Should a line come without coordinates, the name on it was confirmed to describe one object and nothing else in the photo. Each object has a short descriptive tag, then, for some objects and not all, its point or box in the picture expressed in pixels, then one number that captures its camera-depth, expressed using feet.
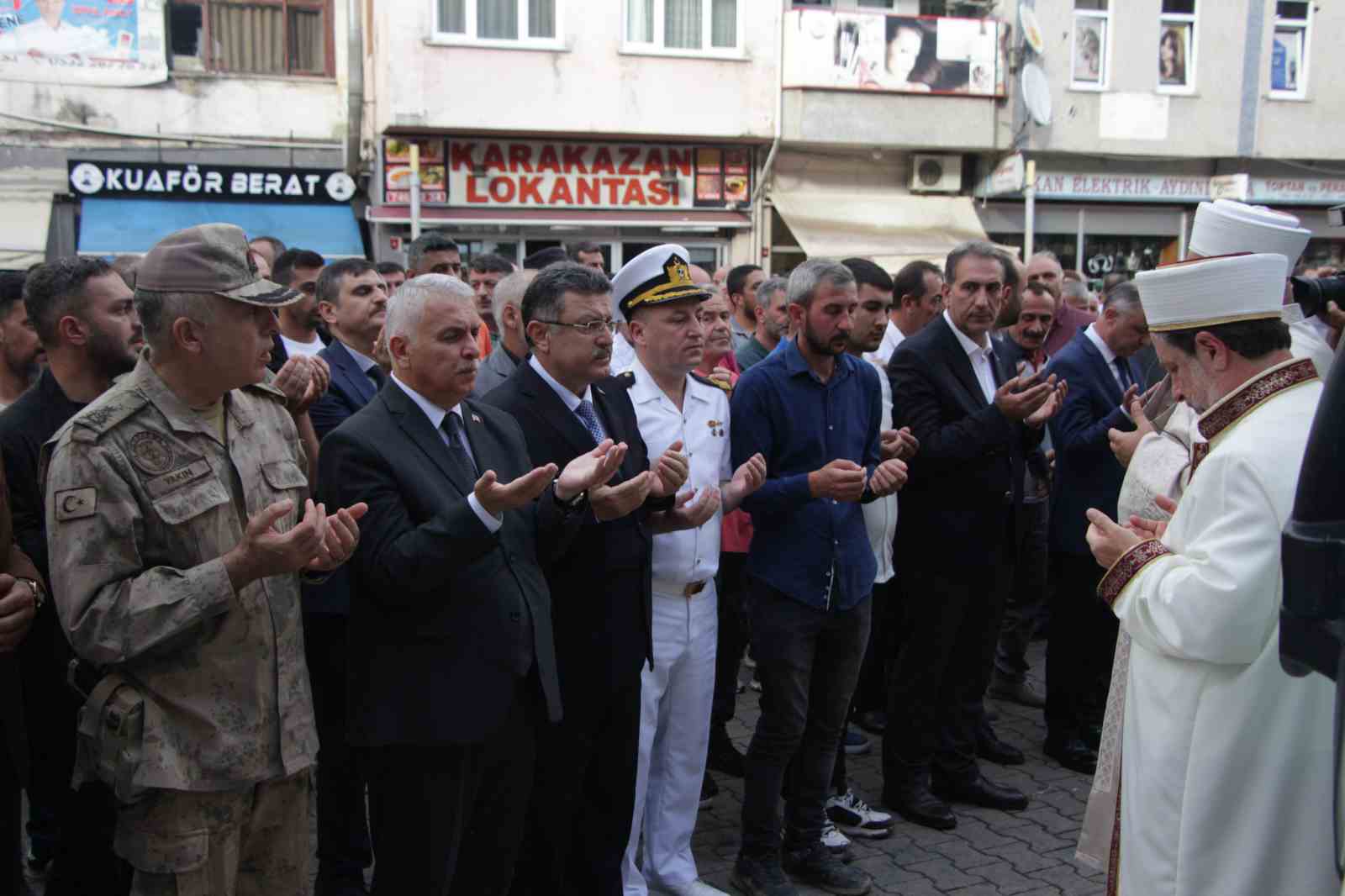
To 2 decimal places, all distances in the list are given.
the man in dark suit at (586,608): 12.32
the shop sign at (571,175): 52.37
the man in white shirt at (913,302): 21.18
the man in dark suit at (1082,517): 18.63
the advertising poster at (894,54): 55.21
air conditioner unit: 58.54
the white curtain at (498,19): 52.75
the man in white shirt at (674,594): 13.48
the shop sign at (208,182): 48.44
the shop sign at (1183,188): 60.29
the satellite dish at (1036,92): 55.01
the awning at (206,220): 48.47
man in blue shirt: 14.08
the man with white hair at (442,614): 10.05
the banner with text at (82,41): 47.70
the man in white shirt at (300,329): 17.26
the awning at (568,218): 51.62
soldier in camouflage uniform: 8.78
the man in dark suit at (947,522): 16.14
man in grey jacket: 18.16
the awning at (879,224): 55.11
